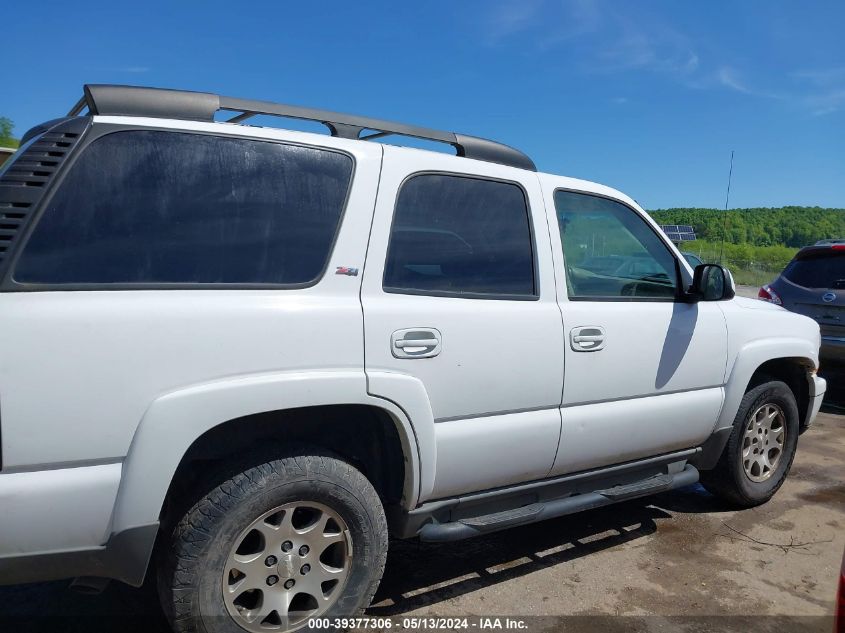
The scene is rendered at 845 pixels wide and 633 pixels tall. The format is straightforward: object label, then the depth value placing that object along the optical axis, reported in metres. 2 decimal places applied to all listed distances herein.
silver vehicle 7.14
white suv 2.12
